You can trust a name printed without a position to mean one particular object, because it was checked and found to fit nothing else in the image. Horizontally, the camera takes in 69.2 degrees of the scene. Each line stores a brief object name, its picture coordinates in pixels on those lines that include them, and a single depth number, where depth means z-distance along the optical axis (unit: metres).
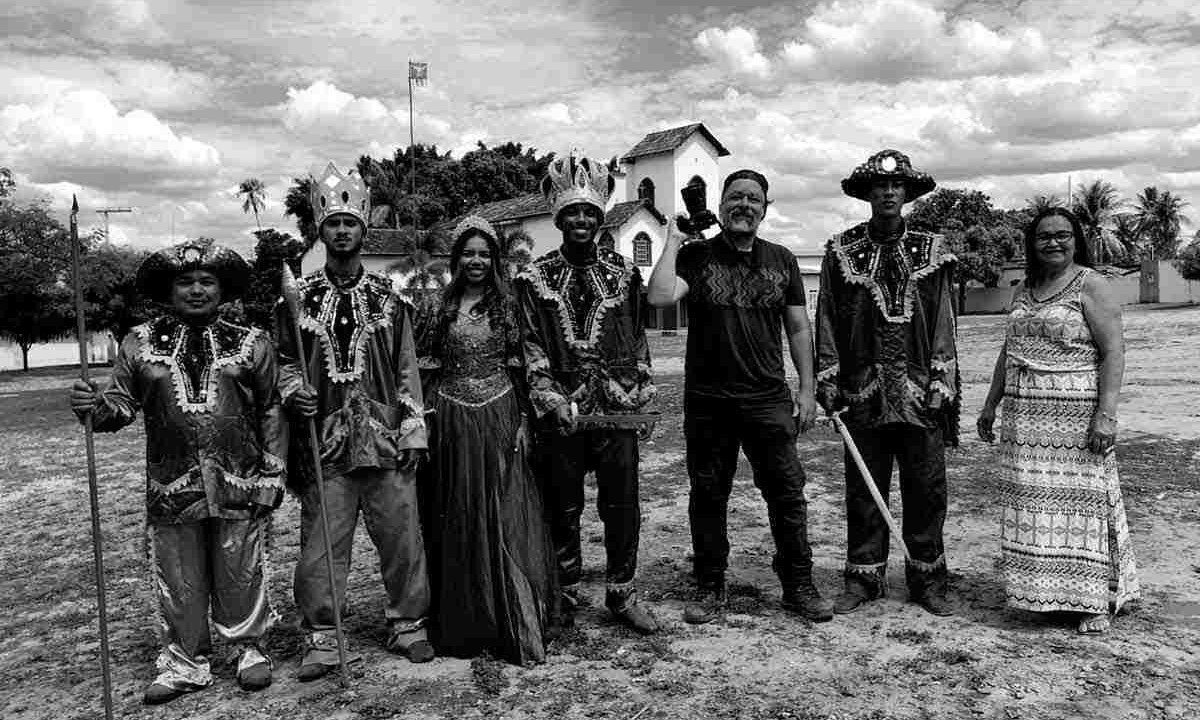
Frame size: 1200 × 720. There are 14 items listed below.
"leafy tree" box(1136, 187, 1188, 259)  60.56
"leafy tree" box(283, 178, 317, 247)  47.53
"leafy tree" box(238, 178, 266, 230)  65.94
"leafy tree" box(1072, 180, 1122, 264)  60.73
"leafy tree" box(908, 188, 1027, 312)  46.46
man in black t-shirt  4.68
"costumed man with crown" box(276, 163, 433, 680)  4.24
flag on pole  42.75
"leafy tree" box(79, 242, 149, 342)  33.34
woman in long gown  4.33
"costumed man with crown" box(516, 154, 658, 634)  4.52
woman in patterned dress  4.52
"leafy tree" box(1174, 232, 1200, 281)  36.88
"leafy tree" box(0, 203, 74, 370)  29.81
